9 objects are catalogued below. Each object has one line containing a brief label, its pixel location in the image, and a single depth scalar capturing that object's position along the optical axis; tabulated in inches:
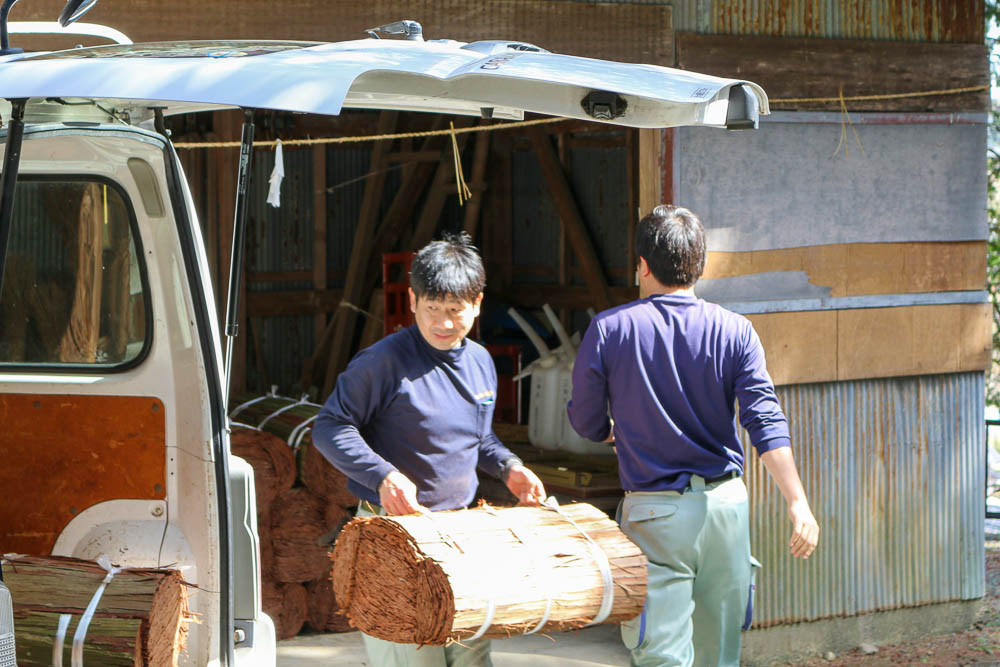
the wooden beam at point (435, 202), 424.2
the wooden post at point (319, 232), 441.7
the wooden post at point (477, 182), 424.8
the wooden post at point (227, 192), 367.2
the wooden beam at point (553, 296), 432.5
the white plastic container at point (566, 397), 350.3
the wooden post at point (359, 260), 421.1
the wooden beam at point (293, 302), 430.6
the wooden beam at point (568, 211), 382.9
